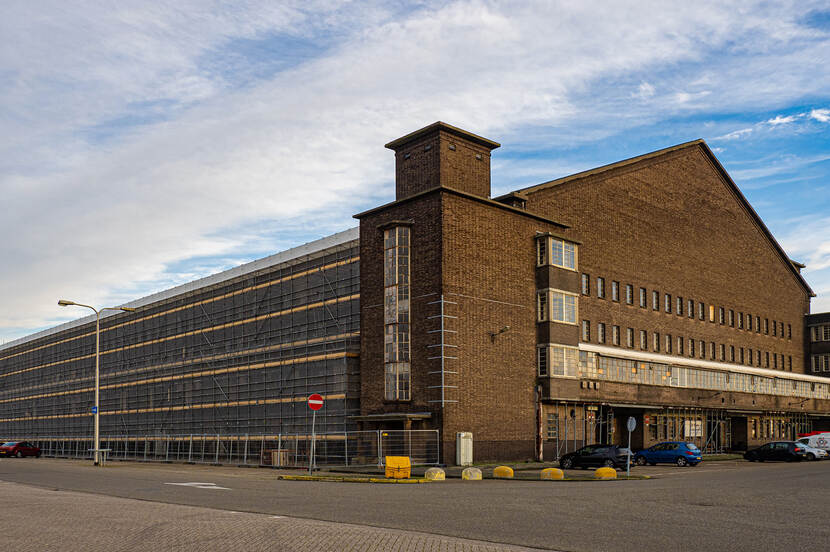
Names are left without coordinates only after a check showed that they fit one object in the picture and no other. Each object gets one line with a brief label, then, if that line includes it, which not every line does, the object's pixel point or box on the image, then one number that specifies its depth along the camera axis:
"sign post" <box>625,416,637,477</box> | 33.00
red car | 62.54
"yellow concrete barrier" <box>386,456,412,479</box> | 31.12
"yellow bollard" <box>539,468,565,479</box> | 31.41
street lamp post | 44.36
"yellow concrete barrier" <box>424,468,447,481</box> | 30.39
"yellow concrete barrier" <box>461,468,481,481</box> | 31.22
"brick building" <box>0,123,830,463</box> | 42.50
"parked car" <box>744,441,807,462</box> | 50.53
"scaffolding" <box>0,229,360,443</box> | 49.53
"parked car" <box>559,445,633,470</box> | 39.38
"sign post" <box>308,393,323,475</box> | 31.70
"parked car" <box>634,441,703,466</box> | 44.91
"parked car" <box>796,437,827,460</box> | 51.60
